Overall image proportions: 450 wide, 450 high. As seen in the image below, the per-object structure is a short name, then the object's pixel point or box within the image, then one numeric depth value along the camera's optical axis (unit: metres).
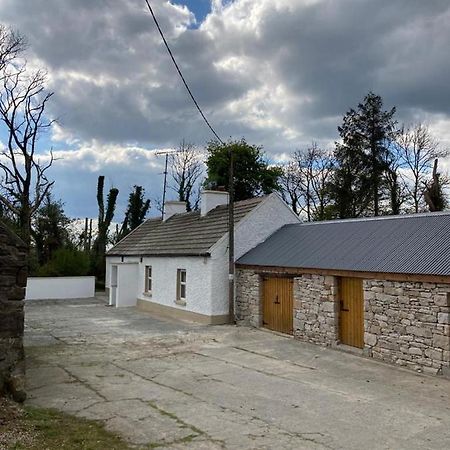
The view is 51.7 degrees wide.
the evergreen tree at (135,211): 42.78
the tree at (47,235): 37.84
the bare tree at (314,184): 40.76
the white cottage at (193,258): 17.62
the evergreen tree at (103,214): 37.03
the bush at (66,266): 30.03
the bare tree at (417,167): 33.91
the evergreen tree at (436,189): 30.02
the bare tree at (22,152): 18.14
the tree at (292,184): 44.46
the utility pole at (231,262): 17.34
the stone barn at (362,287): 10.37
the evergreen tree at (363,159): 33.97
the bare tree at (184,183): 47.38
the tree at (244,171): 36.72
